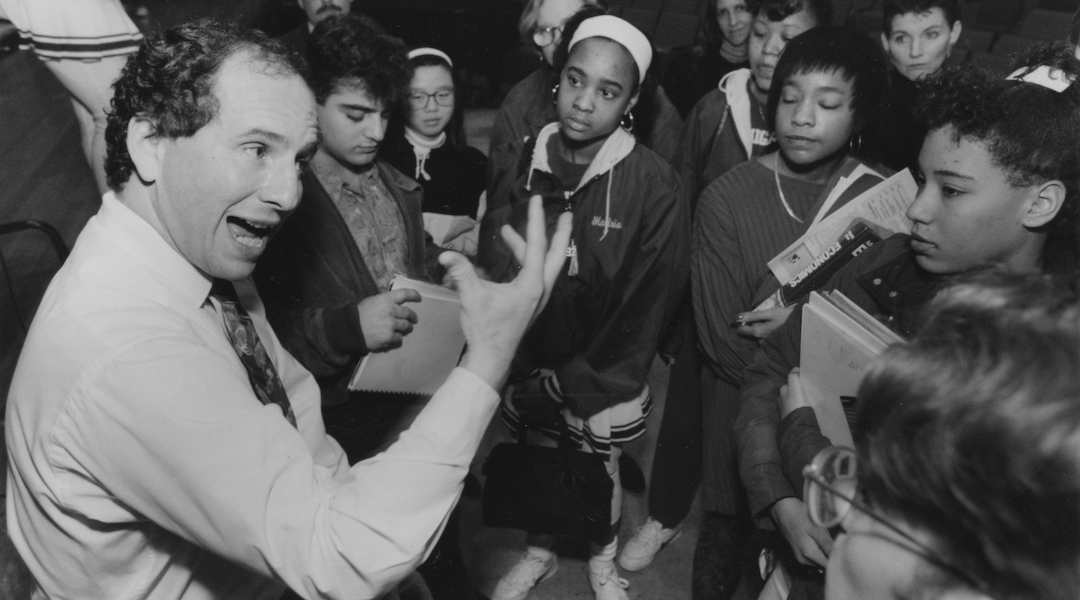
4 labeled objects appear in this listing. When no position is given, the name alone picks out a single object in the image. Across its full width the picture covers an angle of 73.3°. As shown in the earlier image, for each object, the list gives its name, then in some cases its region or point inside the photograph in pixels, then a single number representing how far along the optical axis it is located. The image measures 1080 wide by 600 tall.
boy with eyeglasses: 0.71
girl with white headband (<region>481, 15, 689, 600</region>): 2.46
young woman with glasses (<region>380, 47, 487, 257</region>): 3.05
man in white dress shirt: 1.05
